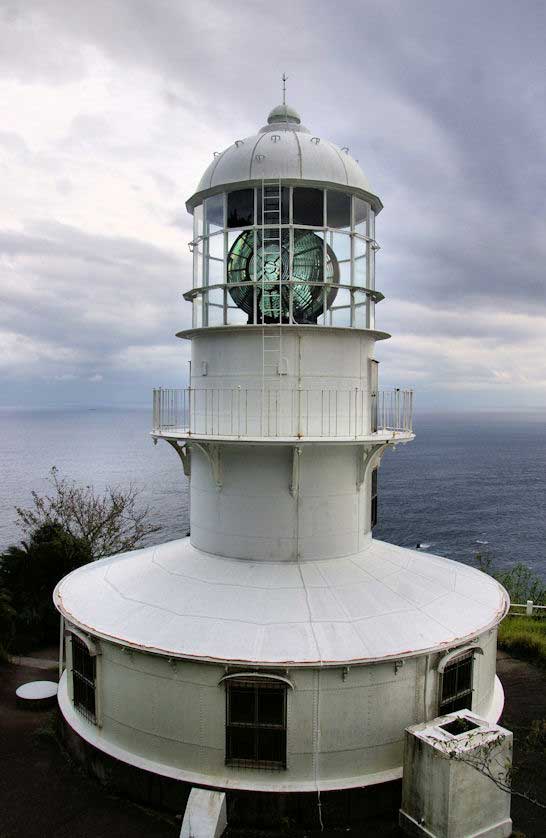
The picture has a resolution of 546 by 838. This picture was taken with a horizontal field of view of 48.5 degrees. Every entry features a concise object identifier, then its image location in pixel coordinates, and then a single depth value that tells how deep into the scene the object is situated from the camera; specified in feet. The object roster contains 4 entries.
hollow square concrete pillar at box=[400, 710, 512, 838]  27.63
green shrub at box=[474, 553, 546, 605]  85.99
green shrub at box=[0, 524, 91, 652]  57.06
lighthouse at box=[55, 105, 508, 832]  30.73
